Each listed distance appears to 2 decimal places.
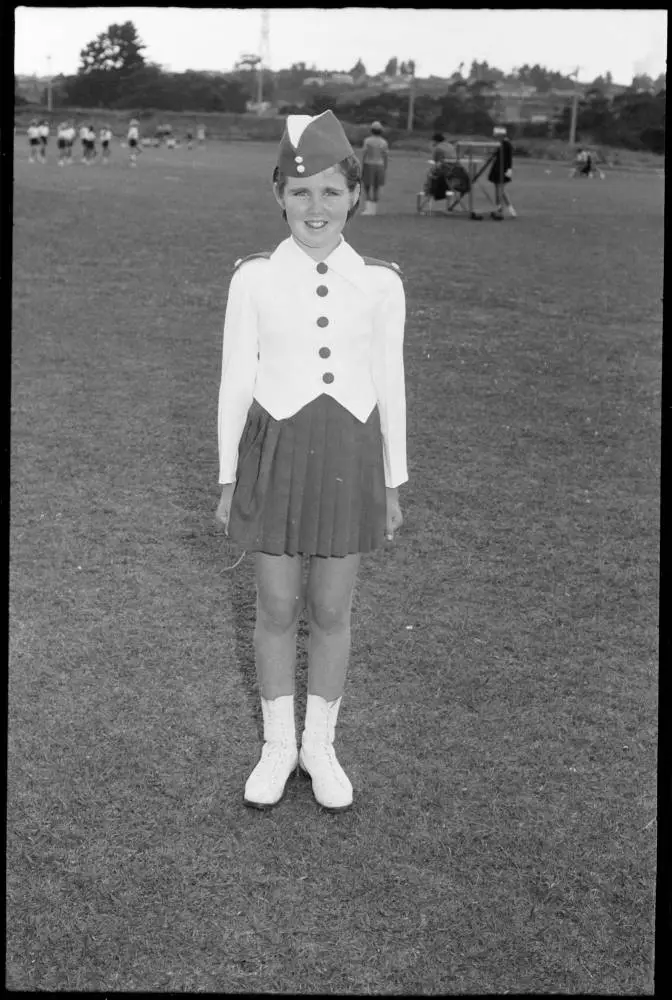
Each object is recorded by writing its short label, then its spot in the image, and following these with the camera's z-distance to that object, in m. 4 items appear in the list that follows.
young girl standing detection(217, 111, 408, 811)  3.25
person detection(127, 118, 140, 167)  36.25
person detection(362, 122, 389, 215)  19.53
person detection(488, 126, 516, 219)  20.95
